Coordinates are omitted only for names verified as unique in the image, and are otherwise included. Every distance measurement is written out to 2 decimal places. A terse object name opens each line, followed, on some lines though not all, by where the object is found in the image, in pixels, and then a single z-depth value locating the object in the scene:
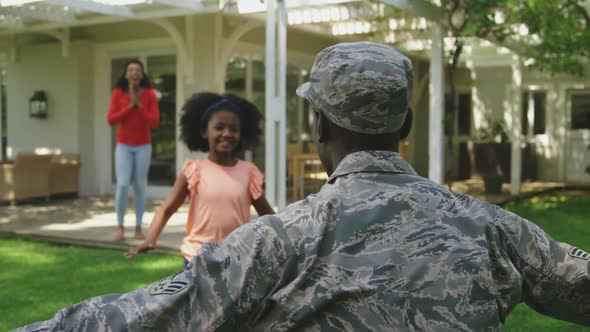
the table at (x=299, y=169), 10.34
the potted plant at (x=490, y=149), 15.47
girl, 3.46
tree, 8.93
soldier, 1.10
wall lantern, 12.02
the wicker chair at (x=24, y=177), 10.28
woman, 6.50
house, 9.39
